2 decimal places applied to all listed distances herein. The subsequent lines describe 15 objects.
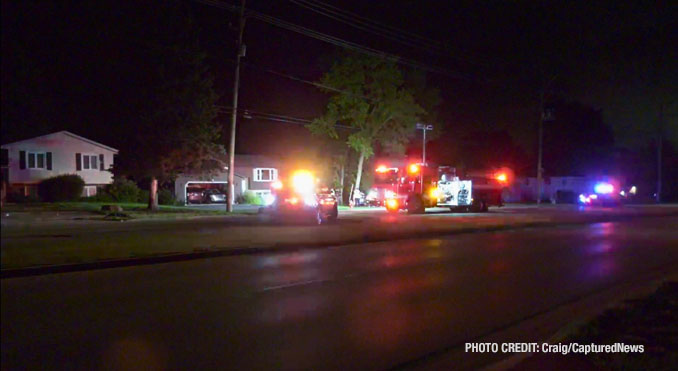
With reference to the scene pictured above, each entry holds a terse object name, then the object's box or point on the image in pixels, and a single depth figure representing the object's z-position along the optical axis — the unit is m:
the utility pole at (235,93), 31.20
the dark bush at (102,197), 41.41
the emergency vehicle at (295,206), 24.05
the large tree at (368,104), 47.59
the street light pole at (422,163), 33.56
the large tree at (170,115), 35.25
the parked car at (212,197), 52.16
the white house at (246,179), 53.94
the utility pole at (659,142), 57.81
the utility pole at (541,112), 47.53
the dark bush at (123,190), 43.66
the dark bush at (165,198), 46.94
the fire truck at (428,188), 33.62
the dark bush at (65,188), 25.87
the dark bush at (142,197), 46.79
